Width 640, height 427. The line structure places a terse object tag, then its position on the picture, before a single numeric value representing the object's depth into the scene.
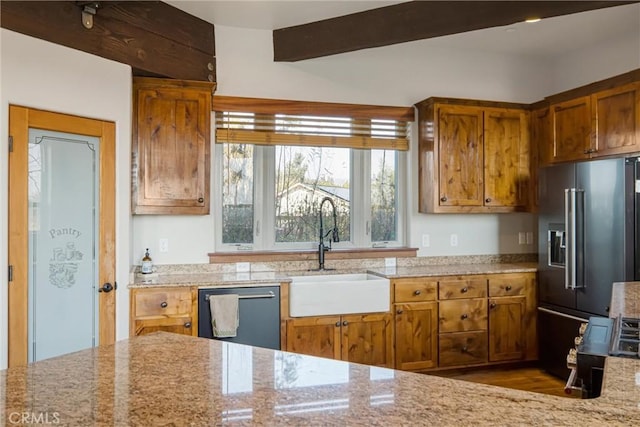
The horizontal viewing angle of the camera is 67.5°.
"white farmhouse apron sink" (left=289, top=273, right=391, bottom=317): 3.36
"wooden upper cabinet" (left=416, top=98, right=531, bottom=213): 3.99
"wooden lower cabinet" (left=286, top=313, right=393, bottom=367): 3.39
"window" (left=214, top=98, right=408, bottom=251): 3.91
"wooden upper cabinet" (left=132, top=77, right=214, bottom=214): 3.34
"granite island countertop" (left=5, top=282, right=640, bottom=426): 0.98
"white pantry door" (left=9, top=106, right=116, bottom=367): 2.56
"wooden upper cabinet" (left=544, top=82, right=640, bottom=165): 3.35
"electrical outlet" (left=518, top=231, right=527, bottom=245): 4.59
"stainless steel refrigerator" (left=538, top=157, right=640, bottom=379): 3.22
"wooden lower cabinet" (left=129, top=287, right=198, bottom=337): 3.11
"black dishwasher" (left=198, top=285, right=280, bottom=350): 3.23
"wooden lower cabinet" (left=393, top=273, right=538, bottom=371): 3.66
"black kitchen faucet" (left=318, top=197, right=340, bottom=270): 3.87
